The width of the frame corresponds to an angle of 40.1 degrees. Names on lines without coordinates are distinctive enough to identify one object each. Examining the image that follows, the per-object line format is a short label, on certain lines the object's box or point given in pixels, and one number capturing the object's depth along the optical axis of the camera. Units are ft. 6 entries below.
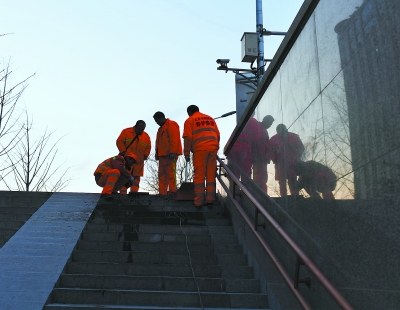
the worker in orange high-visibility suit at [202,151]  29.01
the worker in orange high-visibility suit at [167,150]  33.55
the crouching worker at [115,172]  32.50
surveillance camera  52.75
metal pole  49.15
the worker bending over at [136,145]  36.23
